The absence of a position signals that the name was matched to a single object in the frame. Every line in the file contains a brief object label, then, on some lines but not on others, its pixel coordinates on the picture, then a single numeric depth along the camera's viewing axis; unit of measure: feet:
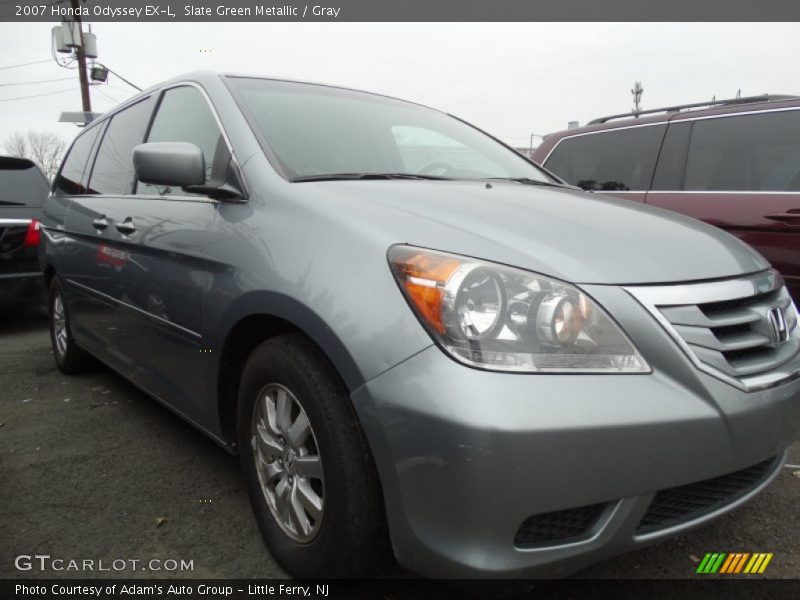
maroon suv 11.44
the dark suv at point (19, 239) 17.80
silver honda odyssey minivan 4.35
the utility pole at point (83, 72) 57.96
